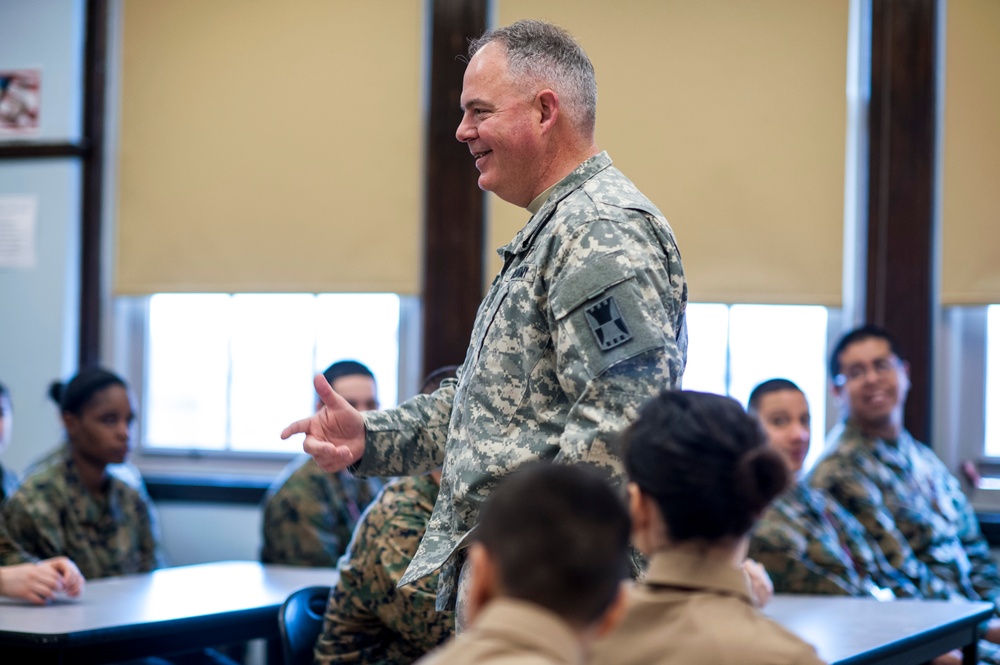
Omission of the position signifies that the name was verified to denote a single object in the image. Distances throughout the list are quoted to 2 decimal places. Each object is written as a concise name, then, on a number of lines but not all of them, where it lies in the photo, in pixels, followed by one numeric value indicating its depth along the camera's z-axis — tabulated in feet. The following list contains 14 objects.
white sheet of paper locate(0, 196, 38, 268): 30.22
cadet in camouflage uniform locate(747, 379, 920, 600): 19.86
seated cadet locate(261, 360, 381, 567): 23.12
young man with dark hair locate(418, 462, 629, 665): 5.93
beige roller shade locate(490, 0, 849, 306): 26.37
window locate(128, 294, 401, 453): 29.12
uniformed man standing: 9.94
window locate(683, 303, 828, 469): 27.35
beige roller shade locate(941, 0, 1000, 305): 26.17
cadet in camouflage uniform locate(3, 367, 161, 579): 21.47
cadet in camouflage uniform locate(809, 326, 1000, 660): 23.39
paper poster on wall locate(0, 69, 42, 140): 30.27
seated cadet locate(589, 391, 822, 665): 7.93
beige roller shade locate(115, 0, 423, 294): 28.35
